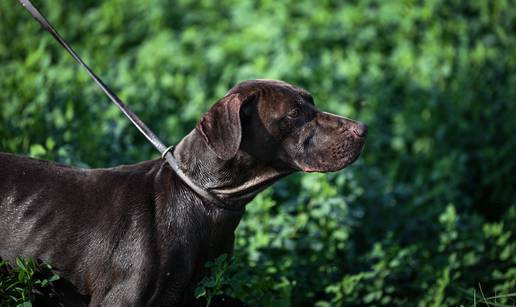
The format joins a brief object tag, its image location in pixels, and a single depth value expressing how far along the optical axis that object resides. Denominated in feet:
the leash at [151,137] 11.92
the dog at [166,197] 11.48
